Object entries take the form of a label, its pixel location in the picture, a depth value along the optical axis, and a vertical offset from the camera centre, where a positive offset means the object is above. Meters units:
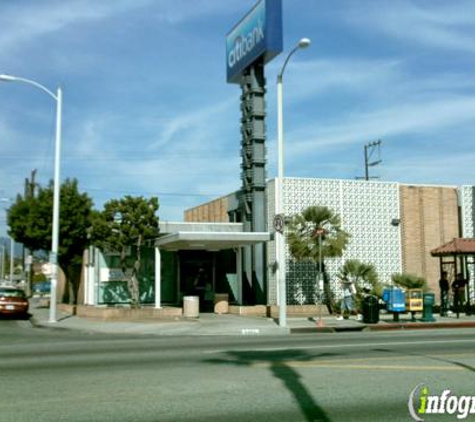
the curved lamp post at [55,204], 26.16 +3.12
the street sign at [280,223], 23.42 +2.09
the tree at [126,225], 28.61 +2.51
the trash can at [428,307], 25.22 -0.85
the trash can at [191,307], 27.11 -0.84
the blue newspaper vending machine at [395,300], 24.70 -0.57
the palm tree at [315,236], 28.05 +2.00
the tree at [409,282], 29.31 +0.08
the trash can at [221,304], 30.36 -0.82
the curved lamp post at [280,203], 23.50 +2.84
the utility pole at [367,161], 60.00 +10.85
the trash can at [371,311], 24.39 -0.95
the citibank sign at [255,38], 30.03 +11.25
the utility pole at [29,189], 46.66 +7.30
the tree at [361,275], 28.52 +0.38
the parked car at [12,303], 30.83 -0.71
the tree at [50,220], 34.59 +3.33
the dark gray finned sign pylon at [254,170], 31.27 +5.25
